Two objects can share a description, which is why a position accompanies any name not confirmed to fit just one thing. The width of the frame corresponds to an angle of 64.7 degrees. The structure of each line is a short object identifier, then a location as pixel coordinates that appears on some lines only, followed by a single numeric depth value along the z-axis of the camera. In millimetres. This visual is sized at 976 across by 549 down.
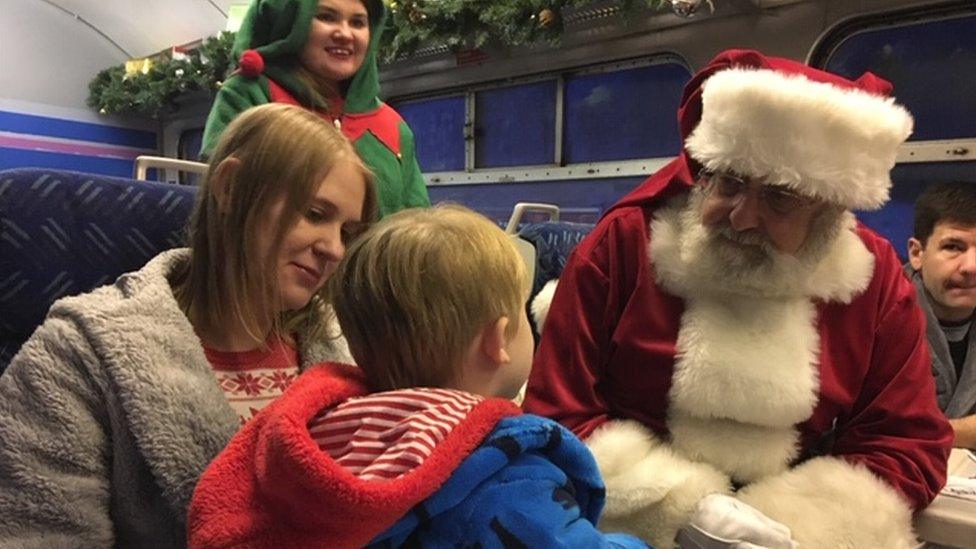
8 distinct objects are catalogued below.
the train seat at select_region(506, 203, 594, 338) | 2334
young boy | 769
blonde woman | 944
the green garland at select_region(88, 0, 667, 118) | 3557
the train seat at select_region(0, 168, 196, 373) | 1269
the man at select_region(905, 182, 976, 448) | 2125
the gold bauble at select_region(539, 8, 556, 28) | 3537
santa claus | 1354
